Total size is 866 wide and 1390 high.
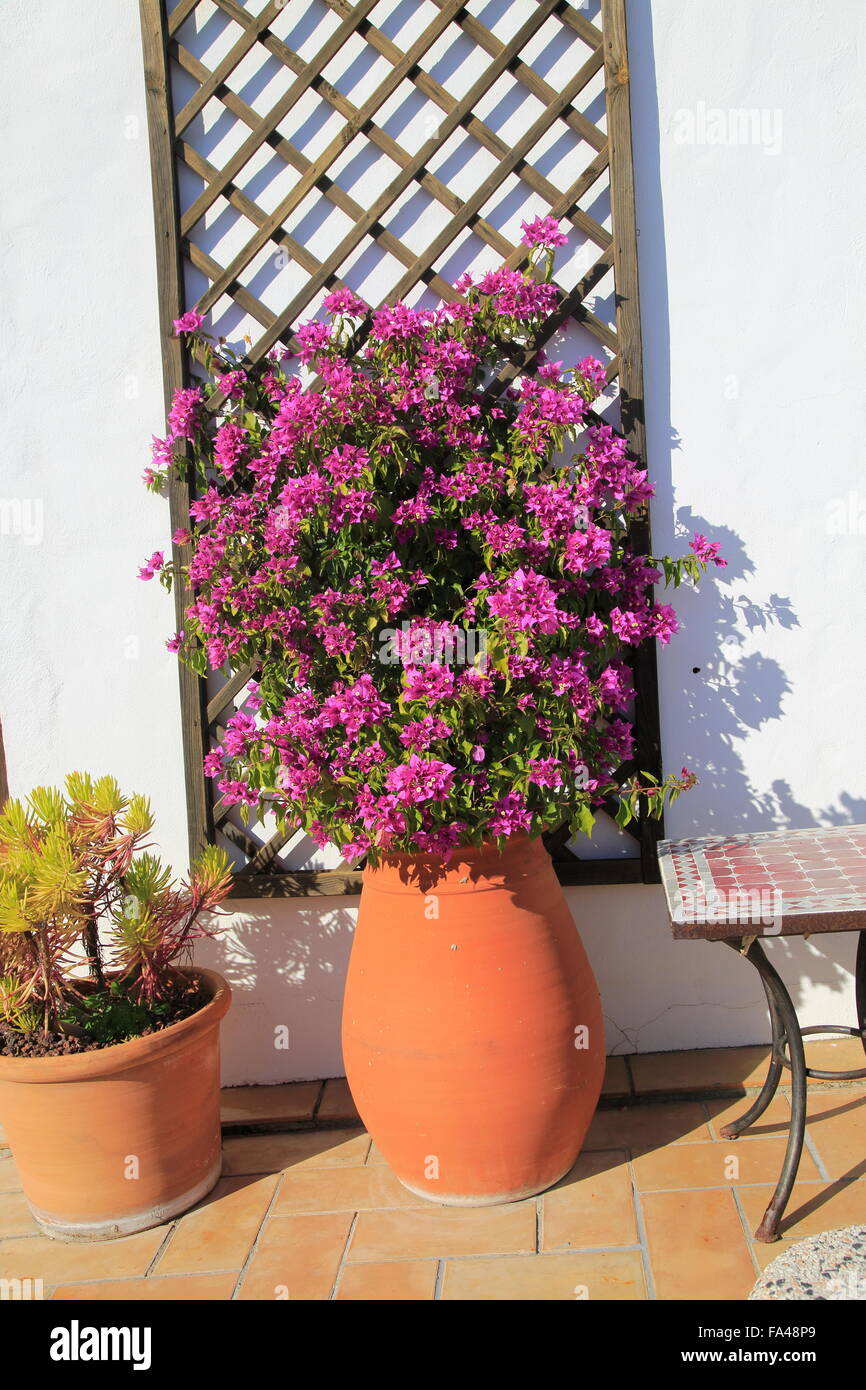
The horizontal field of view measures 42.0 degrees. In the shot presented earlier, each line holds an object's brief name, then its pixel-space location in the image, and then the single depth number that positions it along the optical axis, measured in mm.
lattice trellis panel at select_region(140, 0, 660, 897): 2631
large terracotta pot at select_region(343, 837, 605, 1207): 2209
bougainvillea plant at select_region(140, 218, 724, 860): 2111
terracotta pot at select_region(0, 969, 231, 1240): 2254
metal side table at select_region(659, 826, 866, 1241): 1894
